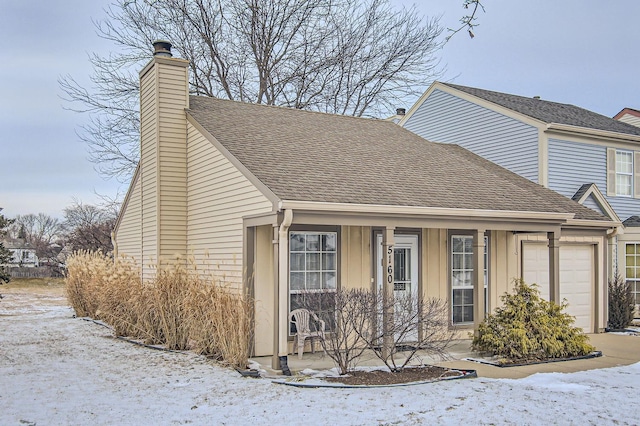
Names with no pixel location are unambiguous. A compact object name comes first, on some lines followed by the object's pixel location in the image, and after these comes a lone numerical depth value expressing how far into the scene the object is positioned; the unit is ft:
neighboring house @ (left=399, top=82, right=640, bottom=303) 53.26
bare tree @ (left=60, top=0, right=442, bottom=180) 72.08
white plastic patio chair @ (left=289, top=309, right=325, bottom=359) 33.57
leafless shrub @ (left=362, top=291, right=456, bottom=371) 29.43
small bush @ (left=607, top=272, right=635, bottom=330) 48.47
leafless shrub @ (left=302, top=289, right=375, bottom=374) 28.86
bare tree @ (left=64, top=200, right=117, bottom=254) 90.43
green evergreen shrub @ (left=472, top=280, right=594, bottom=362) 33.30
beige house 32.94
